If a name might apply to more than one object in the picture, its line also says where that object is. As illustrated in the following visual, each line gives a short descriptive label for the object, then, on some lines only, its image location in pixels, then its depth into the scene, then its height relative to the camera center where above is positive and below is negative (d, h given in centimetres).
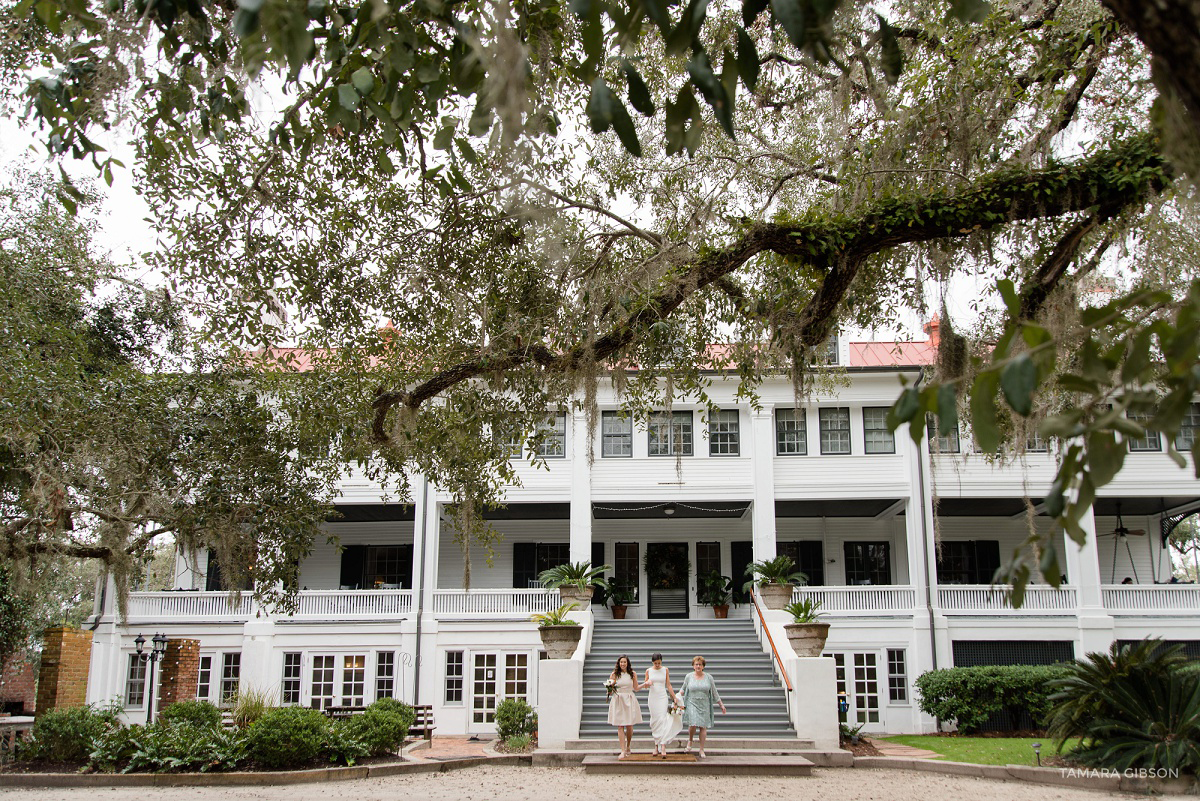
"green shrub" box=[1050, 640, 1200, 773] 957 -123
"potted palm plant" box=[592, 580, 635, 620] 2183 -13
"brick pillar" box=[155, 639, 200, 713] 1680 -149
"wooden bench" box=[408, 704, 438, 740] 1546 -222
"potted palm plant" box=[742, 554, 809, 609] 1836 +26
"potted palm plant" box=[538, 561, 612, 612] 1888 +22
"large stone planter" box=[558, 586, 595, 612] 1883 -8
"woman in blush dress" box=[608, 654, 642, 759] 1296 -159
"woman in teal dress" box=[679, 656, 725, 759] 1288 -145
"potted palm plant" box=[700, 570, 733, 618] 2161 -3
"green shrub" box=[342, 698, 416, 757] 1249 -184
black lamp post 1543 -98
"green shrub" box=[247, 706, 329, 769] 1145 -179
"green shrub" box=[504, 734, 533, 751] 1511 -241
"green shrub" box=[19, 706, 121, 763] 1194 -184
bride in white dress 1262 -158
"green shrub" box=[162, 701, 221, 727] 1217 -160
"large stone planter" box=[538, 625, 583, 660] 1525 -75
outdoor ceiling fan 2209 +143
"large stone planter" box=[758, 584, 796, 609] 1834 -5
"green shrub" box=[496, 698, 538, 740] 1614 -217
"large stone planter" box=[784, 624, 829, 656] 1510 -70
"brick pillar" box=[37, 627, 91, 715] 1609 -143
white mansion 1959 +37
